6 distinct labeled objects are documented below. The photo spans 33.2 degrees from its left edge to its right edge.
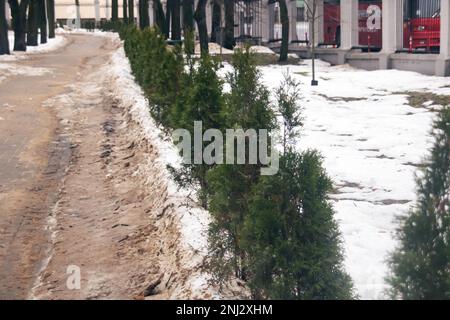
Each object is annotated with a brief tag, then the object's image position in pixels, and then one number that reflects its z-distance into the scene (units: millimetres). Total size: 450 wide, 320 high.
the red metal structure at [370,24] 33812
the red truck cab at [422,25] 29250
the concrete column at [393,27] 29688
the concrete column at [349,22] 33125
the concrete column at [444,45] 25922
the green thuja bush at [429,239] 4164
